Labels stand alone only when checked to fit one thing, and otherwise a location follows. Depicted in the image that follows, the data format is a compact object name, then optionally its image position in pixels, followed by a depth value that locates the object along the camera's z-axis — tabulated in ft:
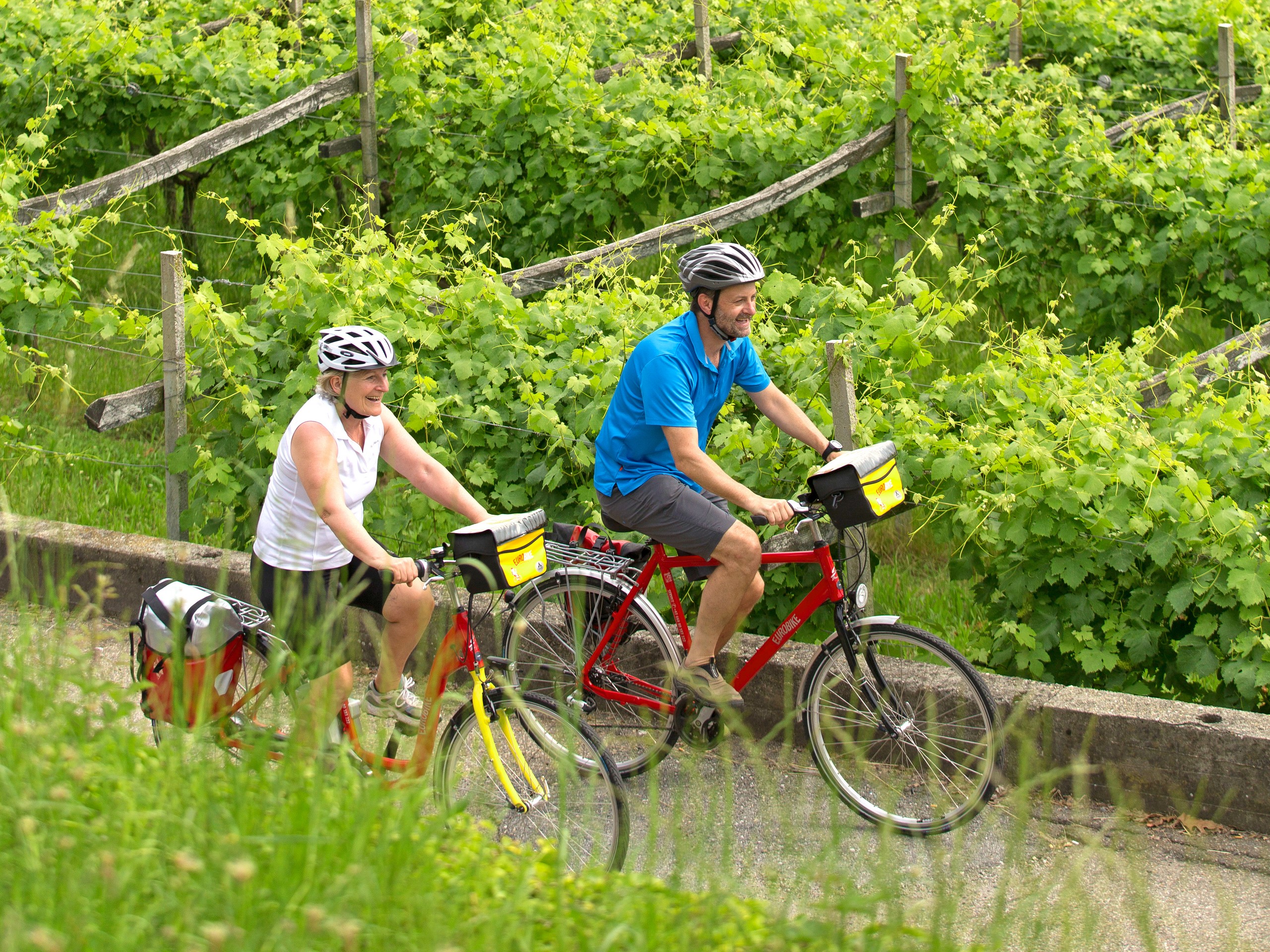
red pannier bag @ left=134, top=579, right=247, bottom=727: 26.61
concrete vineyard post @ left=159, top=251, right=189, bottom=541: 41.34
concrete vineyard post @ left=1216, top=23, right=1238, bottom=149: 67.31
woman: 27.27
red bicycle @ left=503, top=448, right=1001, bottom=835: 30.55
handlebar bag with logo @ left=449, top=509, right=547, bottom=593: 26.53
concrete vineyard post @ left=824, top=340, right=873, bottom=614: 35.19
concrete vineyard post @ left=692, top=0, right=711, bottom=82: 69.05
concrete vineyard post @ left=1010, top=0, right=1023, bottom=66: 76.33
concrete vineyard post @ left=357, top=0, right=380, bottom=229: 60.49
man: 29.58
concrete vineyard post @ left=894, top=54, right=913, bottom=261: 54.85
